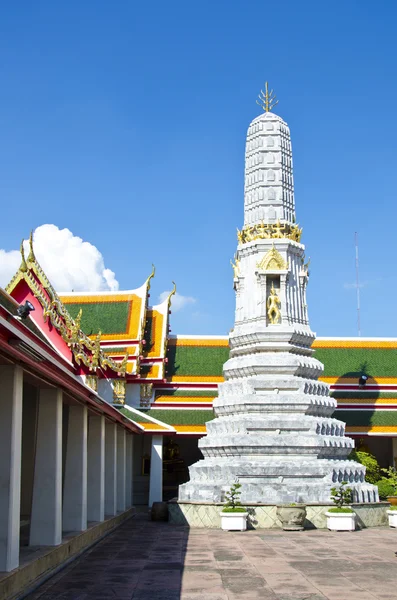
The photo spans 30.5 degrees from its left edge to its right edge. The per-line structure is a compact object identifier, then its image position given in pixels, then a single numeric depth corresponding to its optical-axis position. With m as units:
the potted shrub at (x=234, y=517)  18.86
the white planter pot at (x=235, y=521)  18.84
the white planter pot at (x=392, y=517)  20.70
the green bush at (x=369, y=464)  26.85
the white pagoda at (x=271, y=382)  21.41
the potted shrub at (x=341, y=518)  18.88
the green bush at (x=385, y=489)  24.62
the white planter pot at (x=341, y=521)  18.88
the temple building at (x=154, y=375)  11.62
